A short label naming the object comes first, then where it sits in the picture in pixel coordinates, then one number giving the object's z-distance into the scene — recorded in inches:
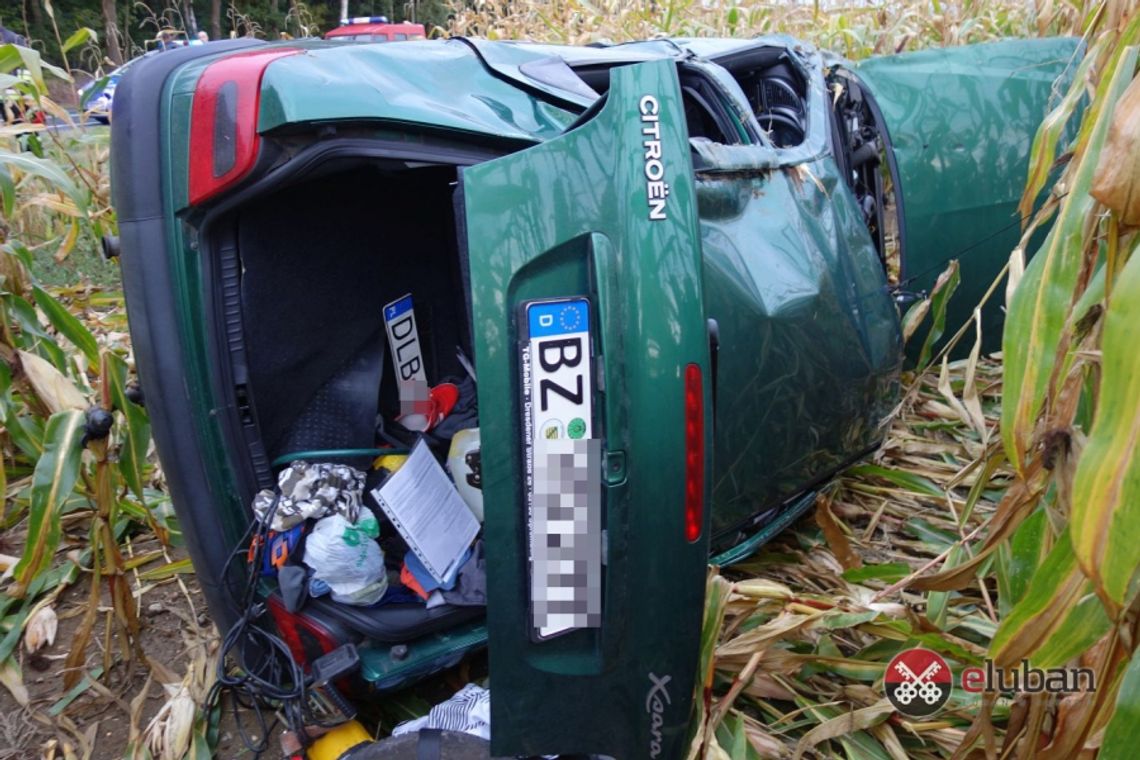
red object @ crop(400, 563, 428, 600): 83.7
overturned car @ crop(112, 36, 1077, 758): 59.7
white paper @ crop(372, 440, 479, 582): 82.8
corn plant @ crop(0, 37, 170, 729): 90.1
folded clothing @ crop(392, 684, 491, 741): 77.8
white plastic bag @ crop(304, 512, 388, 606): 78.8
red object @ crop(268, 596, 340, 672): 78.8
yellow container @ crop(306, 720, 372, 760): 79.0
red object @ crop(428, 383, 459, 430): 108.7
